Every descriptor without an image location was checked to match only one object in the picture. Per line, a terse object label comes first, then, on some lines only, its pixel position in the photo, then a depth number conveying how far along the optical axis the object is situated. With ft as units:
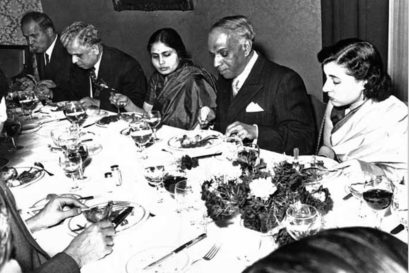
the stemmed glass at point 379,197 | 5.58
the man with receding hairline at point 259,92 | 9.93
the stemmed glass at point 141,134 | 8.71
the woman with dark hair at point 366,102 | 8.23
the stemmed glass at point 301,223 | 5.14
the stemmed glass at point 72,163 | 7.63
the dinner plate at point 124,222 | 6.16
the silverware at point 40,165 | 8.54
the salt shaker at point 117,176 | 7.61
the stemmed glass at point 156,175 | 7.10
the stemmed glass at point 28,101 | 11.90
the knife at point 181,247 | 5.18
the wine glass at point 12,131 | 9.93
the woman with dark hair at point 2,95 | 7.27
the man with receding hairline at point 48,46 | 16.38
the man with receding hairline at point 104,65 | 13.52
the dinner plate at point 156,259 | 5.10
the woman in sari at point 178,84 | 12.12
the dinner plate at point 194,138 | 8.78
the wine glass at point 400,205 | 5.65
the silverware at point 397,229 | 5.45
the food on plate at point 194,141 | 8.91
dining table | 5.39
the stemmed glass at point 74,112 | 10.32
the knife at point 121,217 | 6.20
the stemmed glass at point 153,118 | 9.57
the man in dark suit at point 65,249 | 5.33
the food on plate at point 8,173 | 8.14
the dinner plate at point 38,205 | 6.90
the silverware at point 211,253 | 5.25
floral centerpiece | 5.66
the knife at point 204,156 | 8.36
